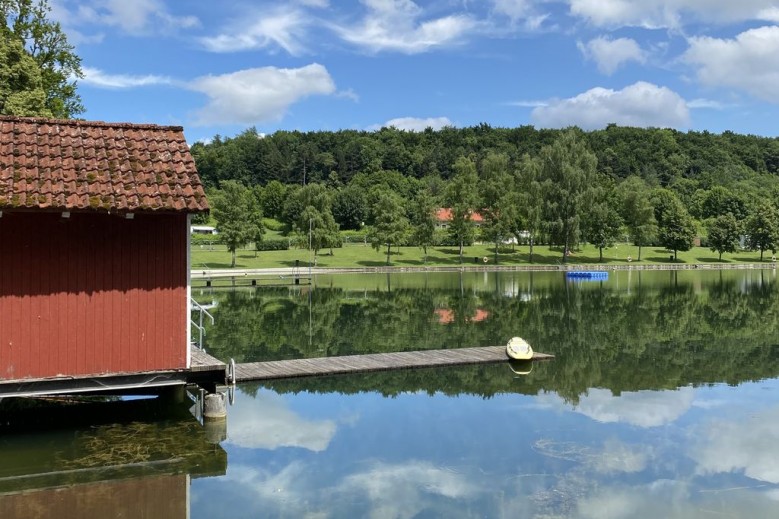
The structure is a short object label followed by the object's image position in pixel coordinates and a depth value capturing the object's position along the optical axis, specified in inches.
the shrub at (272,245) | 2972.4
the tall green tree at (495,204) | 2967.5
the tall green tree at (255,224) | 2471.7
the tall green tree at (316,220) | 2613.2
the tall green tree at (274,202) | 4092.0
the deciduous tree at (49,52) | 1125.0
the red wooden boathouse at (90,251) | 465.7
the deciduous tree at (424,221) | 2898.6
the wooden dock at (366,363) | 668.1
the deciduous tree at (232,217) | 2402.8
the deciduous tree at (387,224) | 2753.4
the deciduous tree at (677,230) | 3100.4
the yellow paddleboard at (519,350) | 760.3
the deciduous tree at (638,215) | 3095.5
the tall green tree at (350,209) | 3816.4
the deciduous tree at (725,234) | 3193.9
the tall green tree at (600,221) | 2925.7
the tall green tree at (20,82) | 862.5
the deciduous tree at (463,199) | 2967.5
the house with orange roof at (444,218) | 3013.0
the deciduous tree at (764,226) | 3257.9
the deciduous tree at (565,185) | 2869.1
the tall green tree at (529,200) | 2906.0
